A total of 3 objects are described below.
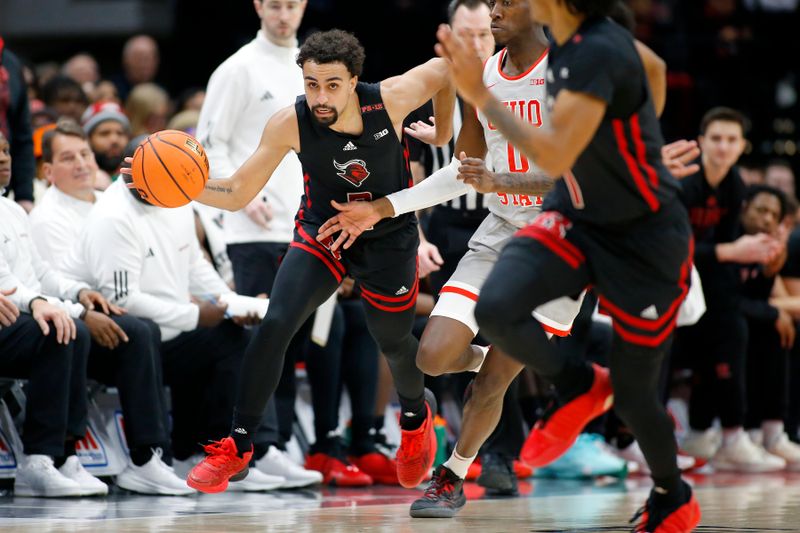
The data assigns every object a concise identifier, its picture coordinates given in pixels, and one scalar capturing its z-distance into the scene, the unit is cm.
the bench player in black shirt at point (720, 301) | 1887
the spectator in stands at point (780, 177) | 2380
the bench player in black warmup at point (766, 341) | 2002
